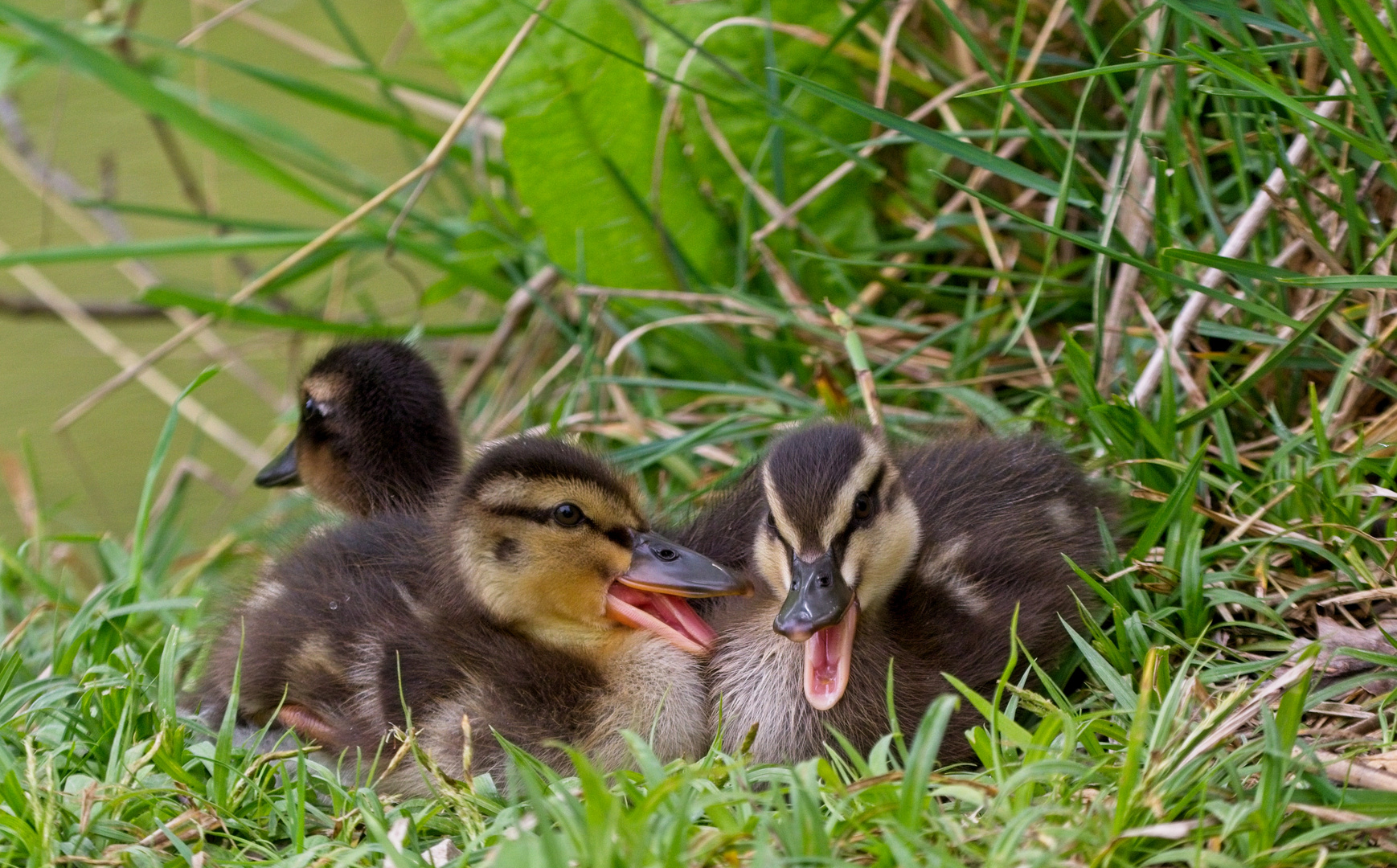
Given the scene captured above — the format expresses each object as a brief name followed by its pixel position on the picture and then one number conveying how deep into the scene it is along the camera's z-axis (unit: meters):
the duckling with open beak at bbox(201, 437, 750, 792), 4.17
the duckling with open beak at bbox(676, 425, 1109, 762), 3.95
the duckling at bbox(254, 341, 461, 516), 5.36
